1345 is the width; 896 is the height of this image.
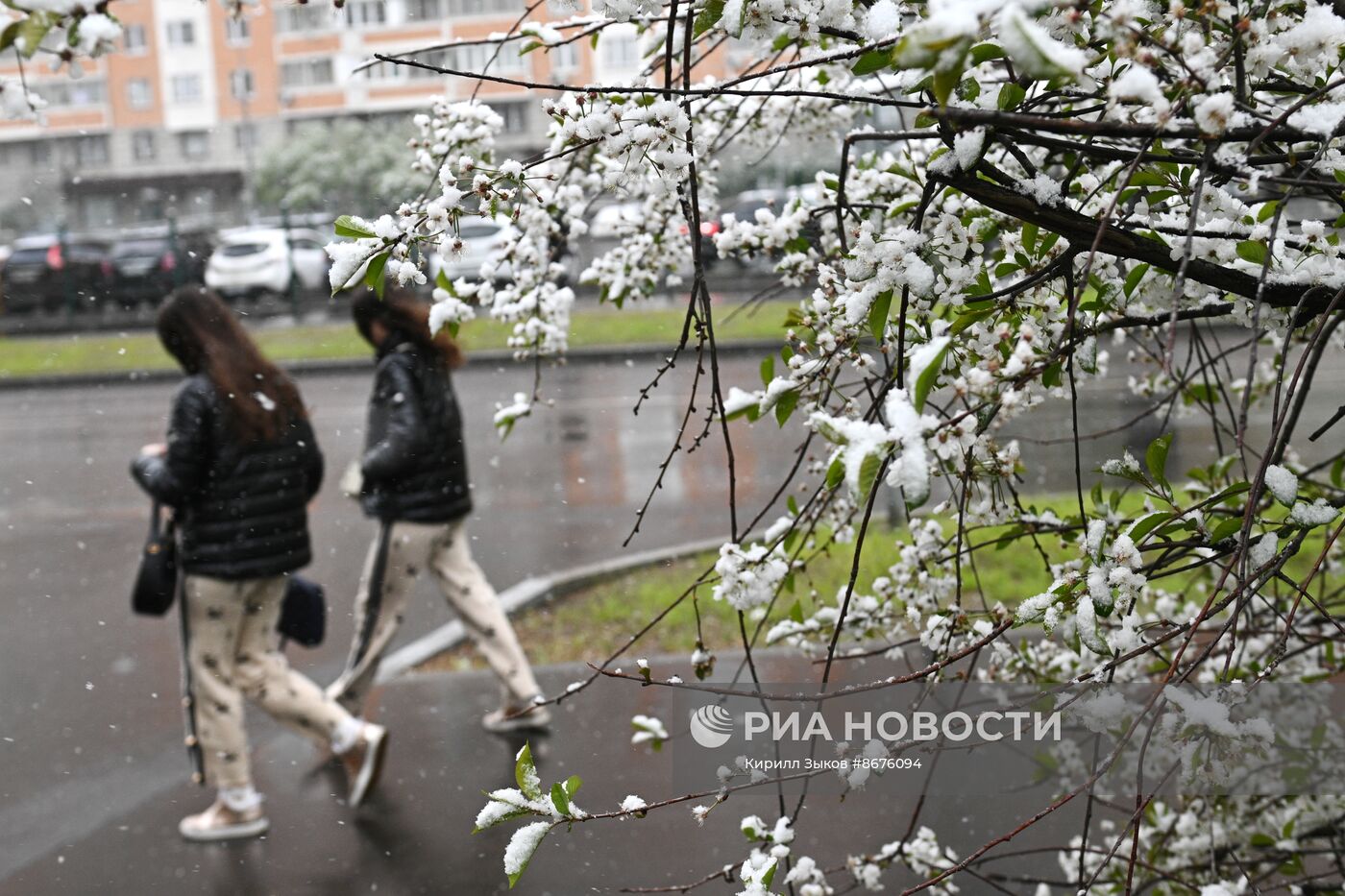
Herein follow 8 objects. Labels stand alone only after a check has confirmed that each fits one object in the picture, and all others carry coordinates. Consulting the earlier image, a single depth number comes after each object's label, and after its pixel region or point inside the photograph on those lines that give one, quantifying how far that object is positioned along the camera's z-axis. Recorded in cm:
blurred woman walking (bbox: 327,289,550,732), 491
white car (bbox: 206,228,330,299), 1973
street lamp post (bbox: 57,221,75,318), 2017
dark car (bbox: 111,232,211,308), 2027
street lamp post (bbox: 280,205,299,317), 1857
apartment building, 3106
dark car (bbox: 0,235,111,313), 2033
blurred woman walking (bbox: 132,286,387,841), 437
